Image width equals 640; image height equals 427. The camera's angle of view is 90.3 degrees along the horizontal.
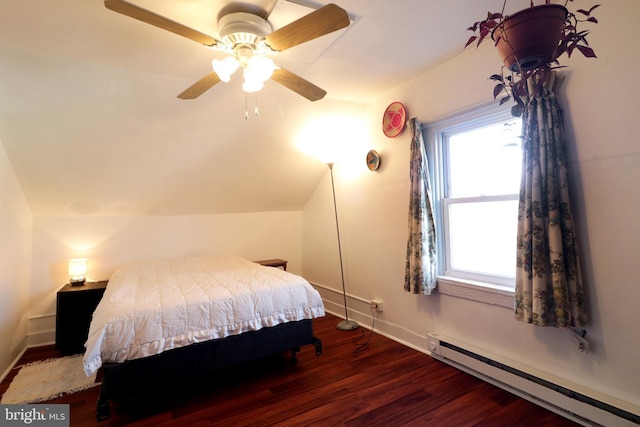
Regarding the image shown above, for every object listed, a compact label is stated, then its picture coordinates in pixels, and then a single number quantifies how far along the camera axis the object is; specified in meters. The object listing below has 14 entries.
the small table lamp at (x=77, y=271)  3.31
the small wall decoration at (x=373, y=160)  3.29
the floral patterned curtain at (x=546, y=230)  1.82
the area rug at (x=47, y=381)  2.28
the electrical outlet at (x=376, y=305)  3.35
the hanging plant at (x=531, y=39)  1.05
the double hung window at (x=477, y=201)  2.32
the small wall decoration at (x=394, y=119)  3.00
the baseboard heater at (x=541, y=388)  1.70
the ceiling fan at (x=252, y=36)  1.43
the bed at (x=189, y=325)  1.96
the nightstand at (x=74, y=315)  3.01
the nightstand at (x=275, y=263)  4.29
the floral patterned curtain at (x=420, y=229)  2.68
